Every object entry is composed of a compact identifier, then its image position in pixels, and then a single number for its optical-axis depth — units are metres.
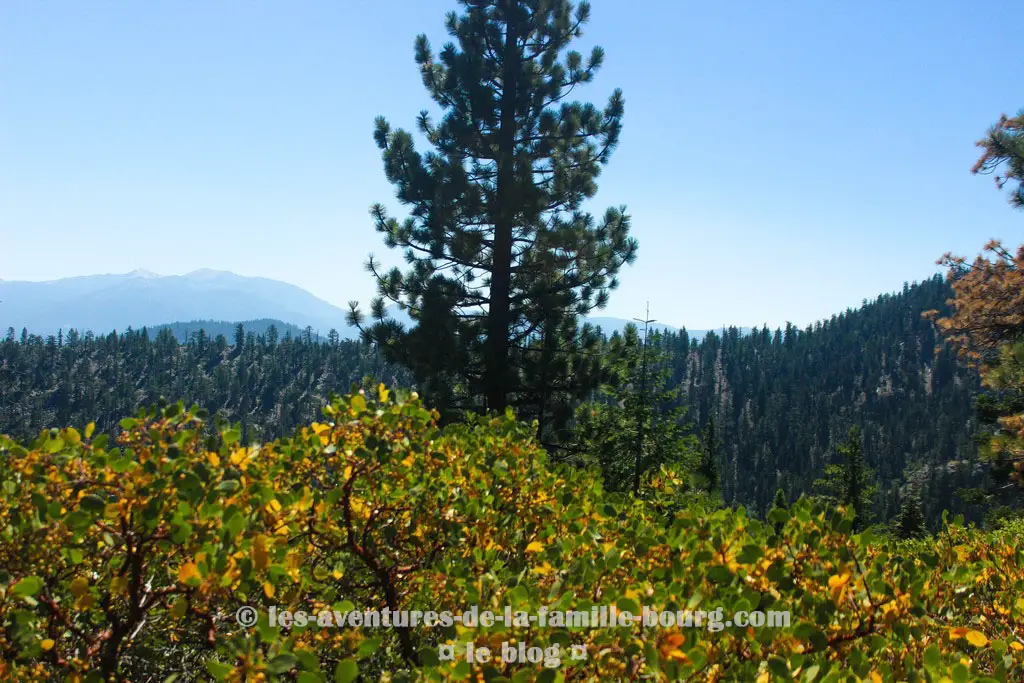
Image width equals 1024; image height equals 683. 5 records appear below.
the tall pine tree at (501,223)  12.49
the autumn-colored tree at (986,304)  11.25
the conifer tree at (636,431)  16.73
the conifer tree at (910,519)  35.97
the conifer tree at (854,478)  31.11
